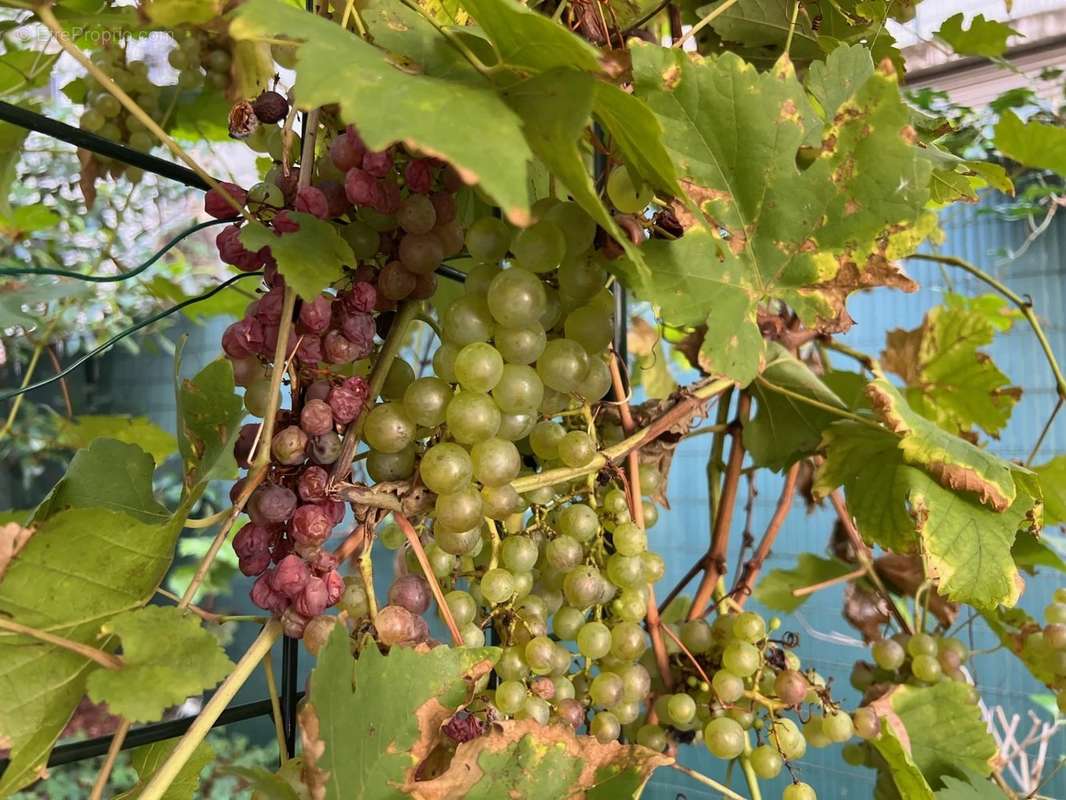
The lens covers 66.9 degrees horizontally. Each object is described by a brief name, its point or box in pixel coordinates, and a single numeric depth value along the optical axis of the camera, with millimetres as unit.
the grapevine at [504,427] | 272
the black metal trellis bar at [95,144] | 295
